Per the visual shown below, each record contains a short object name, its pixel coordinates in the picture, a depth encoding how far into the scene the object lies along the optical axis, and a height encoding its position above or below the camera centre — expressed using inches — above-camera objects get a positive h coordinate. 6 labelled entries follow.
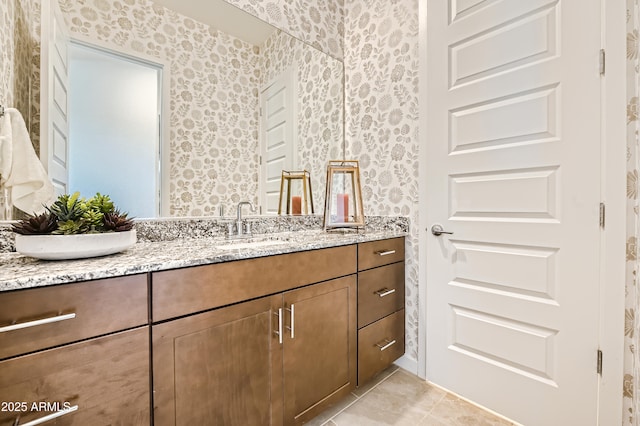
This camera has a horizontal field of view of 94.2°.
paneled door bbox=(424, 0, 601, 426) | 49.5 +1.3
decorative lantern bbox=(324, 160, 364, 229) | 75.5 +3.0
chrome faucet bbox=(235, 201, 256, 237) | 66.6 -3.2
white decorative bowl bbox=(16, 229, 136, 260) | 34.6 -4.1
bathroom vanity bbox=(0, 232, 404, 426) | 28.9 -15.6
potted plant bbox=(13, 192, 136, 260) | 34.8 -2.5
